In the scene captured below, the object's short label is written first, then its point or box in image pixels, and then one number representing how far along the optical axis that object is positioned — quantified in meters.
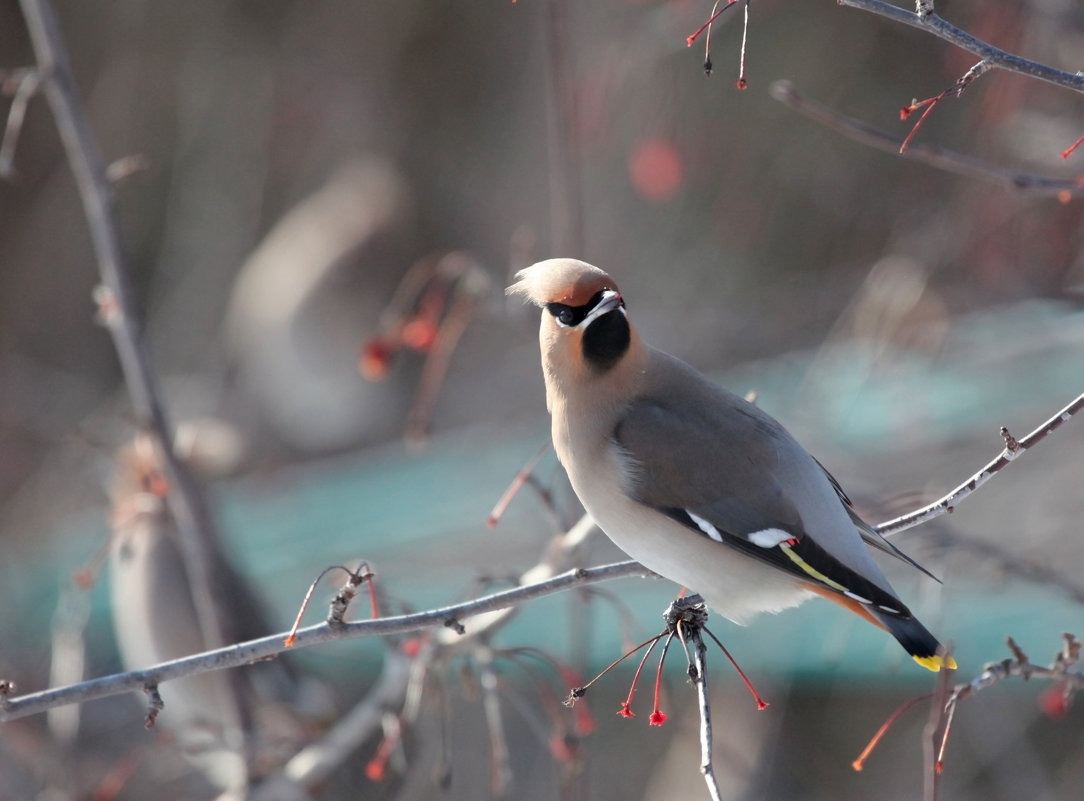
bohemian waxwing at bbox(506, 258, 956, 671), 6.28
